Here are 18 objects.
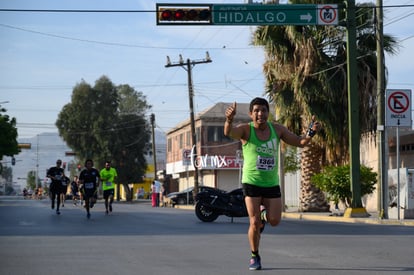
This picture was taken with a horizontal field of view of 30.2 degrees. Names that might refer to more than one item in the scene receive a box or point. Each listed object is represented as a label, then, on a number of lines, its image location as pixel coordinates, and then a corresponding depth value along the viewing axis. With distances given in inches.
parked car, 1995.9
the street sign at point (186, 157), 1860.2
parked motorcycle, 808.9
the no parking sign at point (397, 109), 876.0
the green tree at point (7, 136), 2753.4
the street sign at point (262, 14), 875.4
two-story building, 2402.8
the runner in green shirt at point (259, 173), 355.6
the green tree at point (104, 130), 2903.5
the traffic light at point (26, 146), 3740.2
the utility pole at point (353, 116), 944.3
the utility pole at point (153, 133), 2443.3
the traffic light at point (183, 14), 858.1
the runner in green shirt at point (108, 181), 948.0
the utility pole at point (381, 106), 914.1
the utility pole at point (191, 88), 1884.8
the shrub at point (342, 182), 991.0
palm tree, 1077.1
